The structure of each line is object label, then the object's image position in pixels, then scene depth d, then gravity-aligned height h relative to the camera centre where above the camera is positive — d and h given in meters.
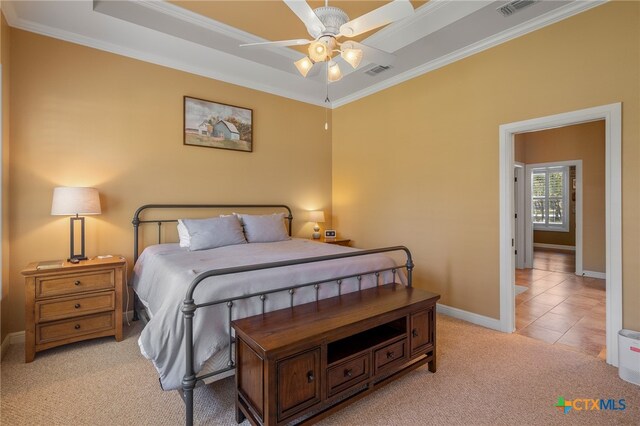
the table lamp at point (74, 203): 2.88 +0.10
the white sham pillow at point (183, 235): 3.46 -0.25
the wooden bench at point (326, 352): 1.63 -0.90
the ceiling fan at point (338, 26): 2.07 +1.39
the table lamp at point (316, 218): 5.07 -0.07
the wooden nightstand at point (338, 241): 4.93 -0.45
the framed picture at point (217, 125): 4.02 +1.25
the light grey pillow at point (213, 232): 3.34 -0.22
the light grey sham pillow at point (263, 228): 3.85 -0.20
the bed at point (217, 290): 1.81 -0.57
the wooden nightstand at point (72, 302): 2.64 -0.83
